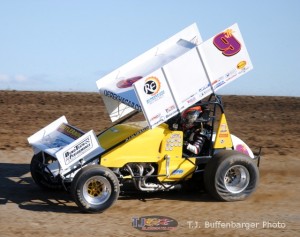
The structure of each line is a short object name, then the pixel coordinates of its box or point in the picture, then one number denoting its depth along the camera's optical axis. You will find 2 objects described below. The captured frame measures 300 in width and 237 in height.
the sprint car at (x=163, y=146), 18.06
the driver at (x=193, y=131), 19.80
